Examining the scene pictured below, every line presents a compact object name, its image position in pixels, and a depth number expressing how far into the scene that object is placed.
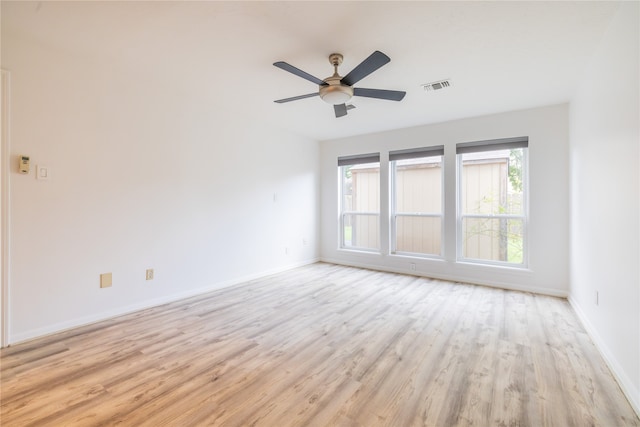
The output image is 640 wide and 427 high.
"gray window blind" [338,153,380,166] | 5.21
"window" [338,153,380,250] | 5.40
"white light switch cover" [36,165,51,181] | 2.46
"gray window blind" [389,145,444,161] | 4.53
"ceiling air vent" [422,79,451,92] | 3.06
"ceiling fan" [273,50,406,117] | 2.19
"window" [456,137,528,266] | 4.05
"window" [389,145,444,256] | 4.71
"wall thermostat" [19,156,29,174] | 2.35
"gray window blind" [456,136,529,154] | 3.94
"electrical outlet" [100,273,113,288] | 2.83
